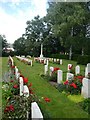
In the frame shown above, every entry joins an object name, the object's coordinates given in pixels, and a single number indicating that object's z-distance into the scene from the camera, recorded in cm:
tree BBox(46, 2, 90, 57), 972
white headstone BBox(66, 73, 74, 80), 406
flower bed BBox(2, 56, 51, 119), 230
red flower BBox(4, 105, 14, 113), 228
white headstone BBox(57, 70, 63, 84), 455
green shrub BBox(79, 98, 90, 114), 280
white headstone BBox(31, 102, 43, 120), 180
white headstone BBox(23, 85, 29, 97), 256
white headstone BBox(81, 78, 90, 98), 341
